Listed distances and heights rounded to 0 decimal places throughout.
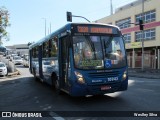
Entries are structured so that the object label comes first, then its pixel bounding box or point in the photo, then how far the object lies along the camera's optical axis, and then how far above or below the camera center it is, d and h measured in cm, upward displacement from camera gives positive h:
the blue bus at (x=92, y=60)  469 -9
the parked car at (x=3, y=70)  1341 -118
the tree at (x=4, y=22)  1272 +353
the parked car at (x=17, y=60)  2720 -40
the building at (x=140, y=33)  1872 +361
